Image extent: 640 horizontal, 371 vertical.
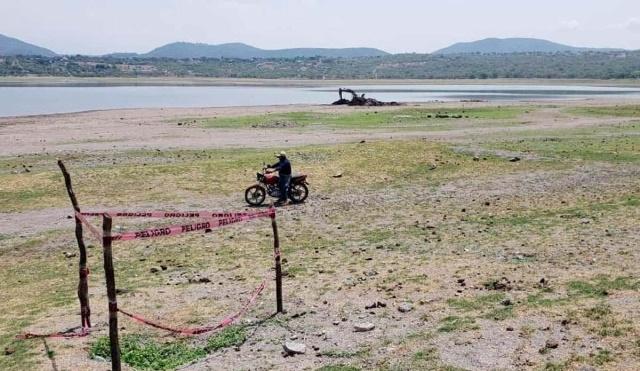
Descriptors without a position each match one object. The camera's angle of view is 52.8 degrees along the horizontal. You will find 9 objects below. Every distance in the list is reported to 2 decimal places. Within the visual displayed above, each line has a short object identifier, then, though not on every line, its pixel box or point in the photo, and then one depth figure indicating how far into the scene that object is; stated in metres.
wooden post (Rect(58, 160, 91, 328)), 12.59
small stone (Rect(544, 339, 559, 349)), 10.69
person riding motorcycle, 24.83
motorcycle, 25.31
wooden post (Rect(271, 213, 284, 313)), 13.16
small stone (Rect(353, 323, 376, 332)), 11.98
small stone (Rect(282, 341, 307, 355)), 11.16
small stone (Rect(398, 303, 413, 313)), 12.87
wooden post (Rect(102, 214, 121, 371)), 9.93
